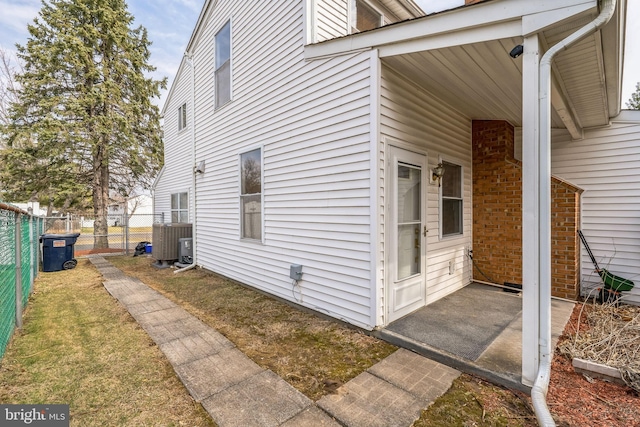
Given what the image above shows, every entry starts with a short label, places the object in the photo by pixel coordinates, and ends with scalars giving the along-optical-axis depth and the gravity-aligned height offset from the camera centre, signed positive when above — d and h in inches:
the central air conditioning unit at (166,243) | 297.1 -31.2
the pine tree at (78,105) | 423.5 +166.5
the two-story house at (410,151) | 96.5 +34.4
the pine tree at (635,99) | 600.8 +229.6
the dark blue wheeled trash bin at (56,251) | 279.4 -37.0
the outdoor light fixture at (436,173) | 168.4 +21.8
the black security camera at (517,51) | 93.4 +51.5
